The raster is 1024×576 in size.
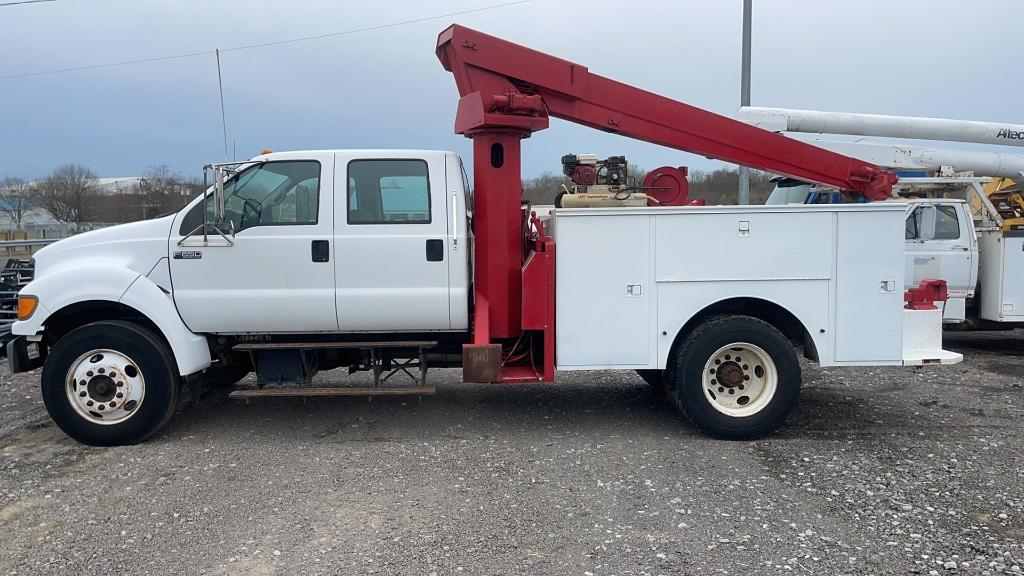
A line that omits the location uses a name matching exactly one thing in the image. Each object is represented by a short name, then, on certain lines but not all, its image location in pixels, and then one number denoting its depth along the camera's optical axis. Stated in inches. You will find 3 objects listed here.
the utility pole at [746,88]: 491.2
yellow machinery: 448.5
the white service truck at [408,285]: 224.5
